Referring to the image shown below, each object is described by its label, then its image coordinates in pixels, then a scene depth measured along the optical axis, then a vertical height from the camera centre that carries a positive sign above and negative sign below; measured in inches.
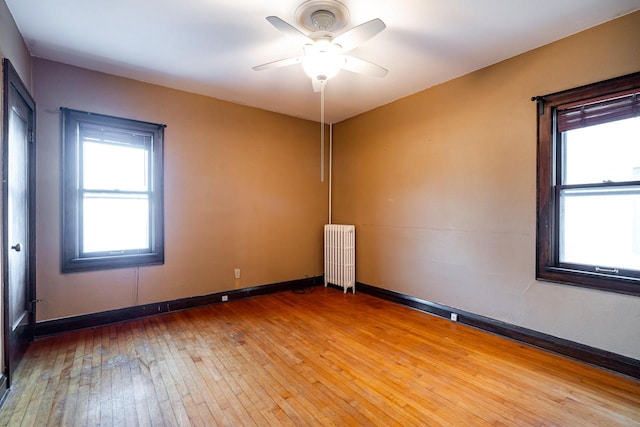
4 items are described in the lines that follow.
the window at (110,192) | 120.7 +8.2
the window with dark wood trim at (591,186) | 90.7 +8.4
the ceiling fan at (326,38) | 81.4 +49.0
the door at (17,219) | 80.6 -2.5
